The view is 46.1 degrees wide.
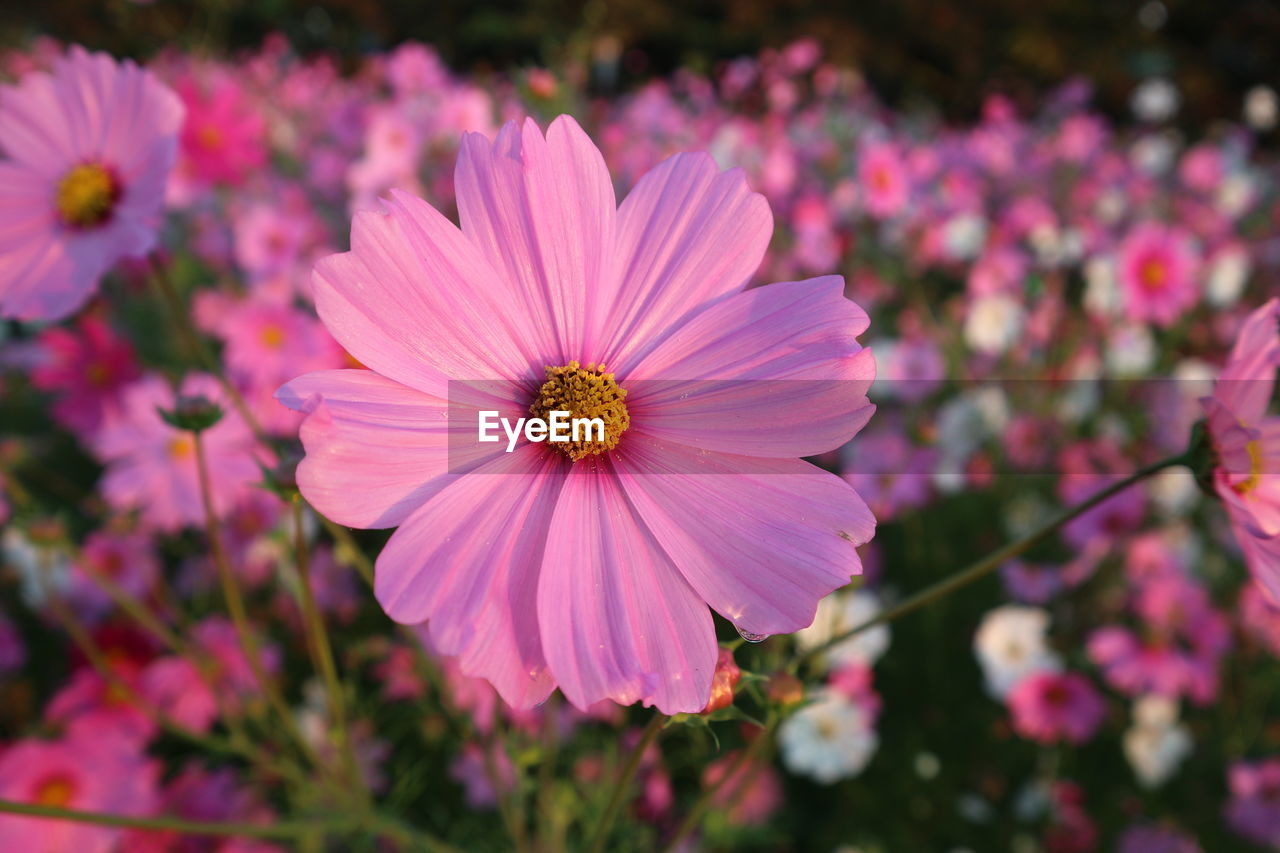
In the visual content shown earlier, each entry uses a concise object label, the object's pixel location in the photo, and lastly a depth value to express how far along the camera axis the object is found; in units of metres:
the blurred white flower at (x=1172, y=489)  0.55
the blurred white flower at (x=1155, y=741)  0.46
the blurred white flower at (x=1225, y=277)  0.70
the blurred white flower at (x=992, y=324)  0.62
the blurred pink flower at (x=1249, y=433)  0.22
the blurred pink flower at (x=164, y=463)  0.38
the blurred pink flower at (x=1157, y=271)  0.64
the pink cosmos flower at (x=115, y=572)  0.39
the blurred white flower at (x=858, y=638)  0.38
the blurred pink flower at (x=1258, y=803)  0.42
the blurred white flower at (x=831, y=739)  0.41
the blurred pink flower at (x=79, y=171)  0.27
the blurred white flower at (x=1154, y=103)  1.32
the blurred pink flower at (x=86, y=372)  0.42
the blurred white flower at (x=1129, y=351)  0.63
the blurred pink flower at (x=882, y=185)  0.71
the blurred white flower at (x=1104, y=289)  0.65
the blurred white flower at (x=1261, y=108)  1.07
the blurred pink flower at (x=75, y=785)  0.32
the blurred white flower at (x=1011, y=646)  0.46
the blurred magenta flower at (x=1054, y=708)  0.44
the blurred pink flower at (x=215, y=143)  0.50
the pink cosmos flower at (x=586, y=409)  0.21
